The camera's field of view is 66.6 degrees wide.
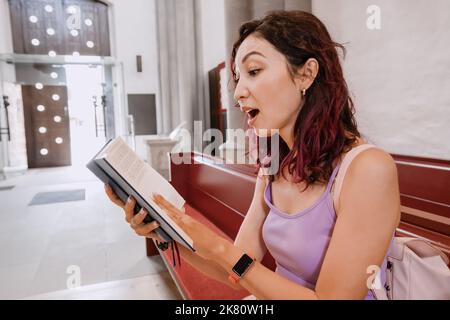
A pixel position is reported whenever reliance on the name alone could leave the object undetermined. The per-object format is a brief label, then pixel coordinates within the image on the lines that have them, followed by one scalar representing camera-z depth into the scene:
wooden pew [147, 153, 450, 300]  1.57
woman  0.89
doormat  6.18
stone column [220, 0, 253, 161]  4.08
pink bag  0.90
